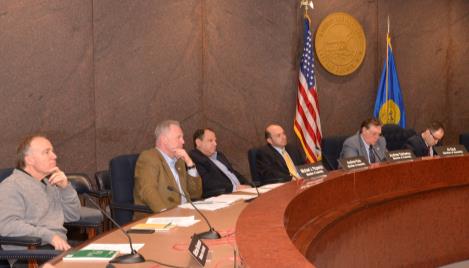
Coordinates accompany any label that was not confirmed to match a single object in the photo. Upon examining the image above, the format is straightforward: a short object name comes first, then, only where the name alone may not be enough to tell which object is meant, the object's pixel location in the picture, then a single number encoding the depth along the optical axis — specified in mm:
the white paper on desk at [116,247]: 2225
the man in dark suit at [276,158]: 4855
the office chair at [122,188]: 3751
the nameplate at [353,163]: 4020
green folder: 2086
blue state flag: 7191
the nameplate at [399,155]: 4410
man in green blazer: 3744
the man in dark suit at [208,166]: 4605
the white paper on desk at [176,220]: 2725
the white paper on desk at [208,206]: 3121
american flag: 6276
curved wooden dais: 2832
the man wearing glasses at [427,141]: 5863
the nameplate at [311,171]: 3727
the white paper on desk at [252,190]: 3742
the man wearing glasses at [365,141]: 5266
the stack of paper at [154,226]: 2607
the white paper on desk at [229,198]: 3361
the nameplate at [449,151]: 4586
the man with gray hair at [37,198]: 2830
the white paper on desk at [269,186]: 3998
